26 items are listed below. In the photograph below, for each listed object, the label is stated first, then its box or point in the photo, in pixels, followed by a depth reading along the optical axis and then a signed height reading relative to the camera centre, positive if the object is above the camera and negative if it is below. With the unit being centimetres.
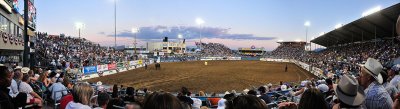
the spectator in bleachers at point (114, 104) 541 -96
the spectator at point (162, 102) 230 -39
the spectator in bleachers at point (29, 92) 670 -93
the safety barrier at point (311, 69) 3294 -210
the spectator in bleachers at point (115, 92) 1080 -145
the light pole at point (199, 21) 8231 +895
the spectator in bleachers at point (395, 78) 745 -65
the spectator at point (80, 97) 413 -63
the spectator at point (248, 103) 250 -43
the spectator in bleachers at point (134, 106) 307 -57
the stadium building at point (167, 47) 12200 +270
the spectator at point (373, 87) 419 -50
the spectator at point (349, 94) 343 -48
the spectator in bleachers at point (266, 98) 804 -123
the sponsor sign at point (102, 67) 3353 -175
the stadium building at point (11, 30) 2295 +211
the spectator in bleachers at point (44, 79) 1183 -108
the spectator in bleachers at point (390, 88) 574 -68
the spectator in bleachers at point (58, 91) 948 -126
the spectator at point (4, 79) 478 -44
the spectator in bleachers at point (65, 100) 579 -94
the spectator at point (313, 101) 335 -54
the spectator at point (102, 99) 527 -83
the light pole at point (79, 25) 4479 +428
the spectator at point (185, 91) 1067 -140
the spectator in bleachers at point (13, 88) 679 -83
